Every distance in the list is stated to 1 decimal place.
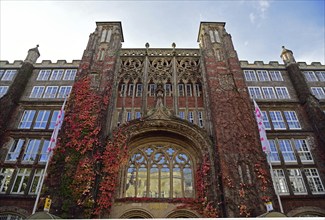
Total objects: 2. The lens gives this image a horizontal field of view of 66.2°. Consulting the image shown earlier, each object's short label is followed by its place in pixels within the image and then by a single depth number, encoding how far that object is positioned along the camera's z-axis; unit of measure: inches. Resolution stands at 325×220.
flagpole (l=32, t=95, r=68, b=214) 718.0
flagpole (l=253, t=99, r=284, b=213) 751.7
